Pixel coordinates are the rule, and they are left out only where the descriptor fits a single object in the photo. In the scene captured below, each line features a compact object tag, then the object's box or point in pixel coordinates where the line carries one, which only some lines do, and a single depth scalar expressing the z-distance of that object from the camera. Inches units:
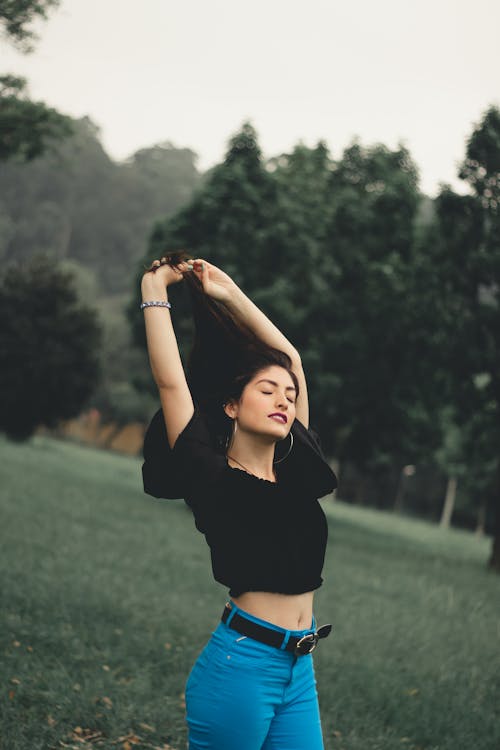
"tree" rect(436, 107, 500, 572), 675.4
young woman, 103.0
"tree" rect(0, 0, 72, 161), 518.3
